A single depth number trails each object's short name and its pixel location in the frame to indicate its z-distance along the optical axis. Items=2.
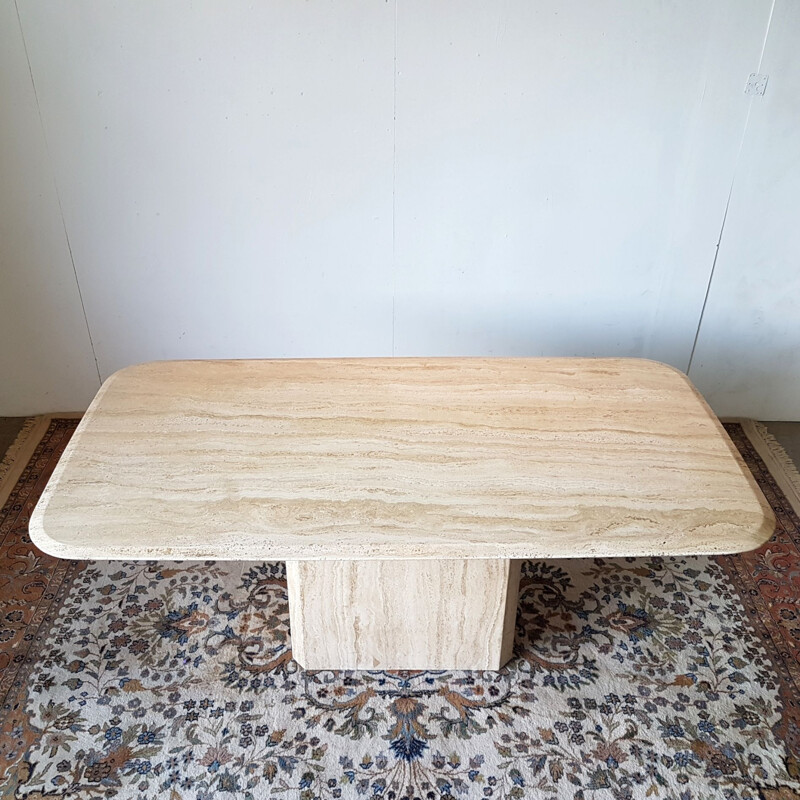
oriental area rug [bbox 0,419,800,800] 1.54
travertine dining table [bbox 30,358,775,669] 1.34
